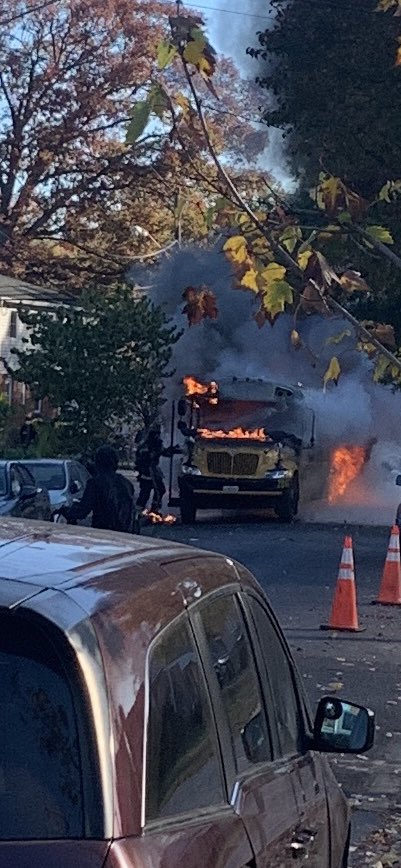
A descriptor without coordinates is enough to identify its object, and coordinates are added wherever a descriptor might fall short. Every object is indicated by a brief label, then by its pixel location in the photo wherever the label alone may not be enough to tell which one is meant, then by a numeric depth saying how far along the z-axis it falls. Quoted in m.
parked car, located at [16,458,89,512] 24.69
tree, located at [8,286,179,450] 32.72
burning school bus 28.22
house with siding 46.88
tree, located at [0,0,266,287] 48.19
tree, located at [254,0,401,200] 26.02
